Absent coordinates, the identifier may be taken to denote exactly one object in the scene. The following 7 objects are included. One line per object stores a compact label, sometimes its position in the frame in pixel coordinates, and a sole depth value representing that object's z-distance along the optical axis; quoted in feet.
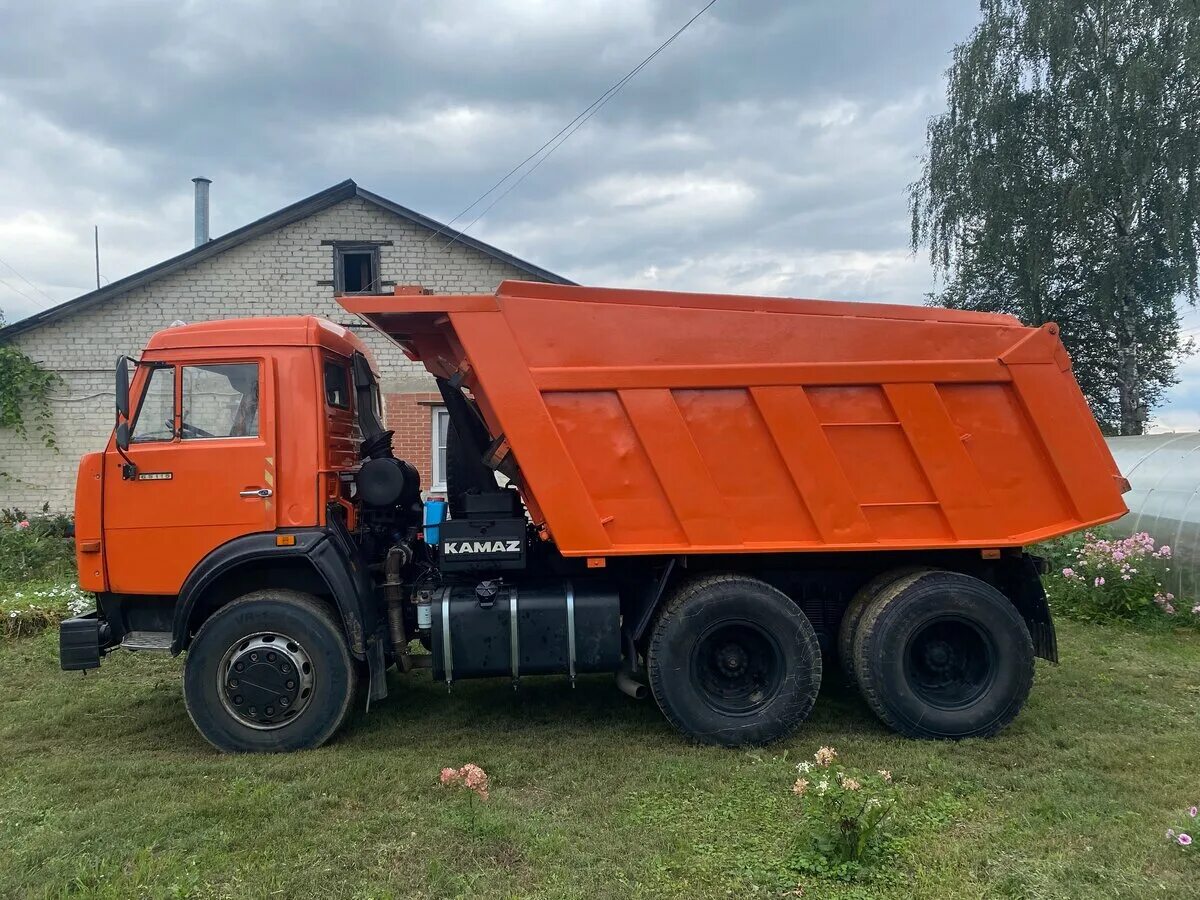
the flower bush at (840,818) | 11.47
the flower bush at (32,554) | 35.29
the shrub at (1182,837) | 11.23
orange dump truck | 16.20
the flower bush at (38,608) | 27.27
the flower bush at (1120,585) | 26.94
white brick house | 42.16
